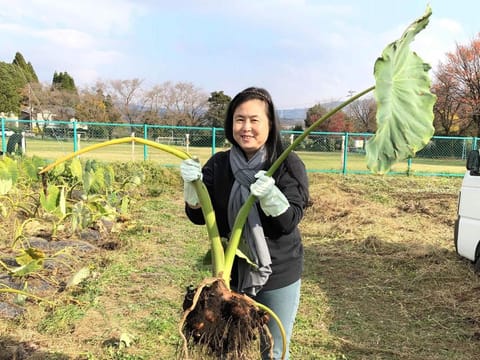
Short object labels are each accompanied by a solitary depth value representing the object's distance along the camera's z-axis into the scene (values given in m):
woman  1.59
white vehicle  4.03
